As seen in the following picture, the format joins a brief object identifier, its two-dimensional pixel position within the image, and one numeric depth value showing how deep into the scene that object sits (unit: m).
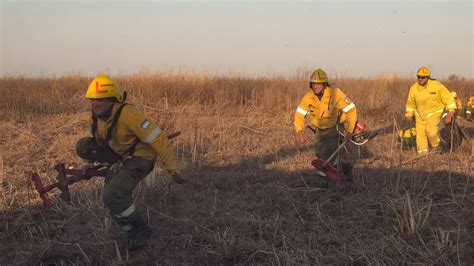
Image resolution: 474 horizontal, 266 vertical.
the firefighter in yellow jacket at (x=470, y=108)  13.73
